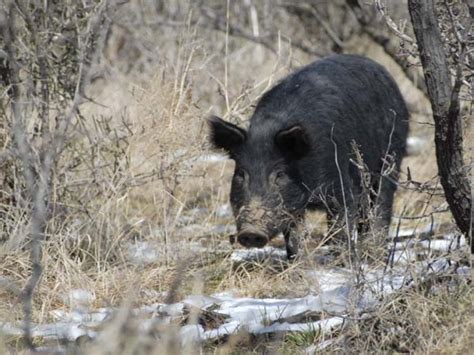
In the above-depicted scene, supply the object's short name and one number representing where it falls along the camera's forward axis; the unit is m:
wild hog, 13.44
